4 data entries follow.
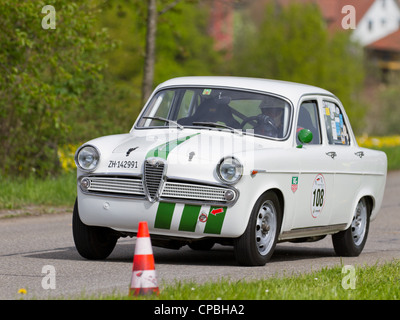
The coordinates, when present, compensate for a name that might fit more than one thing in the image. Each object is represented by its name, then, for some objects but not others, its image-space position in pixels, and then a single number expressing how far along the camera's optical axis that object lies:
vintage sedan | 17.67
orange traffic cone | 13.55
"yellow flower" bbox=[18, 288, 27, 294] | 13.92
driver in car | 19.86
